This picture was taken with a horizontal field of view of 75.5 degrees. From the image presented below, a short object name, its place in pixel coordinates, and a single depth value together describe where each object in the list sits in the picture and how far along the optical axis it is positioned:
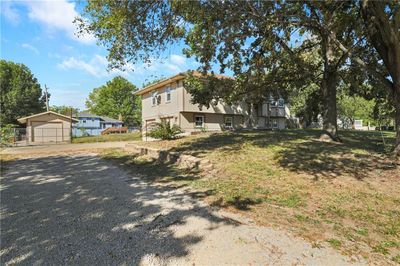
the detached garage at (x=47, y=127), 27.25
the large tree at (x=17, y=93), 39.50
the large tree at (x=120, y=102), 59.31
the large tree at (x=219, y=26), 7.36
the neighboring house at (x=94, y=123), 49.09
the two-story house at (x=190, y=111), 21.05
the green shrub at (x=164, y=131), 14.60
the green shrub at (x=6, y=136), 18.00
